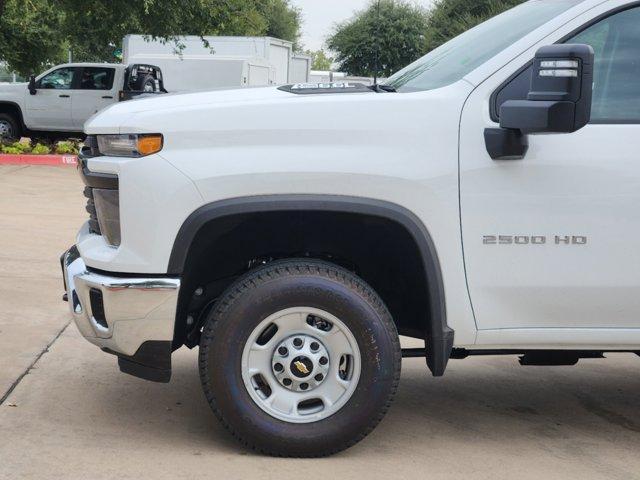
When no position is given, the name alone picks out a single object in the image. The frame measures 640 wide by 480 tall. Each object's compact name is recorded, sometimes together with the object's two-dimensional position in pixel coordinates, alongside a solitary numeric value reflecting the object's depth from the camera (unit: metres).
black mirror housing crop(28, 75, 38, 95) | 22.70
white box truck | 26.70
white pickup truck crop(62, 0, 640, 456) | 4.14
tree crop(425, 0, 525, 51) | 43.89
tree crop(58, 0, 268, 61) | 19.22
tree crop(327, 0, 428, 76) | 62.69
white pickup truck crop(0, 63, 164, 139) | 22.72
